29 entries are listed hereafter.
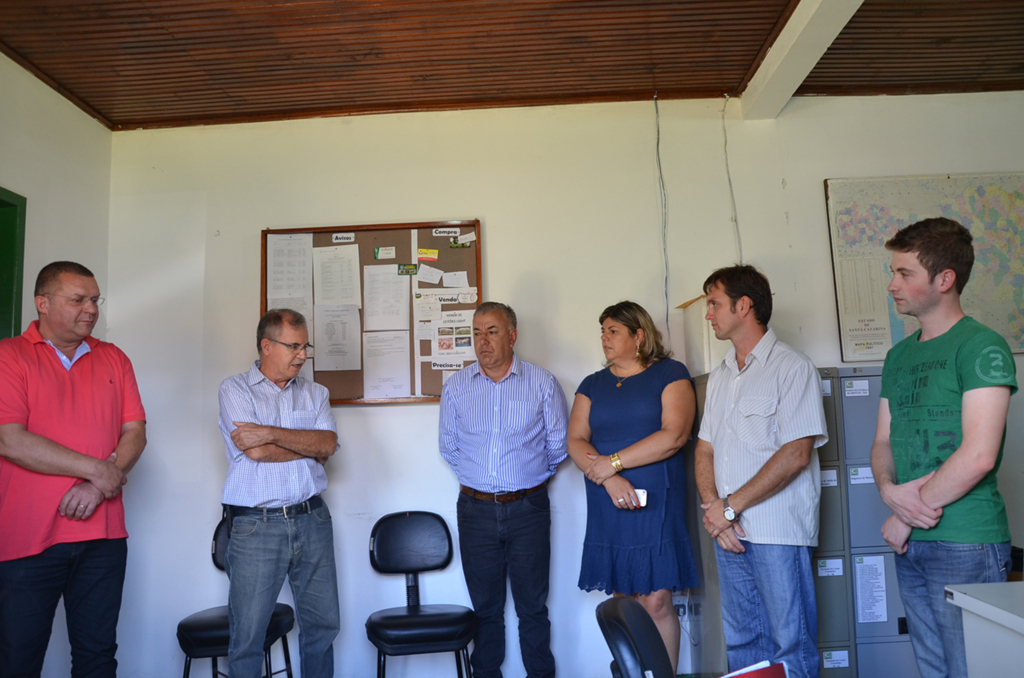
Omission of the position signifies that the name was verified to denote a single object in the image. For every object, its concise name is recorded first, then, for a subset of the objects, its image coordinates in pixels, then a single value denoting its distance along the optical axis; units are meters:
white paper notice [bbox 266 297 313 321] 3.63
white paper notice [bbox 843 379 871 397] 3.01
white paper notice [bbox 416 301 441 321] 3.58
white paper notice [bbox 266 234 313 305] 3.65
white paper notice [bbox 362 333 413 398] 3.55
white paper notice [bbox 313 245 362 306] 3.63
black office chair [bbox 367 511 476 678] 2.80
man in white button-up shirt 2.36
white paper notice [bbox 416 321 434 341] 3.58
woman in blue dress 2.79
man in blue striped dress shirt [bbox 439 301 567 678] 3.03
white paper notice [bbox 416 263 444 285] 3.61
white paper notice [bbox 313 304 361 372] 3.58
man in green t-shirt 1.84
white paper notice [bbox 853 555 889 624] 2.89
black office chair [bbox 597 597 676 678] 1.17
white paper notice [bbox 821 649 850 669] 2.86
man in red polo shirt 2.35
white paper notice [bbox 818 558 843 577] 2.89
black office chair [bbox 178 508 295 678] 2.76
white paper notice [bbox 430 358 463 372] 3.54
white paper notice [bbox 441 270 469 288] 3.60
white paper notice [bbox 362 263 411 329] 3.60
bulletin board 3.56
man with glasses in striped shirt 2.64
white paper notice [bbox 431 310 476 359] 3.56
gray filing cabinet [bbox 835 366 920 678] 2.88
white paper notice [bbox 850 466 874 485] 2.95
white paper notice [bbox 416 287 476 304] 3.59
